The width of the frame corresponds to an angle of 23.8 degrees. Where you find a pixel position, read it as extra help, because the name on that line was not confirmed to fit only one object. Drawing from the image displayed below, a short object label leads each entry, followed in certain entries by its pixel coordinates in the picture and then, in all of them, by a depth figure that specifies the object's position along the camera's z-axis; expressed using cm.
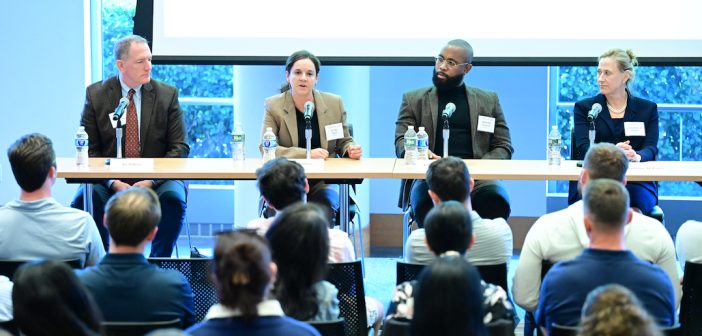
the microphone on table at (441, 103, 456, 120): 850
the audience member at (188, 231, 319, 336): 376
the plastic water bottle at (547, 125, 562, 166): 858
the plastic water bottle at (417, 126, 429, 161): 869
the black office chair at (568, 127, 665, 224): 828
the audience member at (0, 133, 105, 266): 566
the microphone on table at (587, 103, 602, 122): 860
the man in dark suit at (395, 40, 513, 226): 926
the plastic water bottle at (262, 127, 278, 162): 874
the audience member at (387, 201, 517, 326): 446
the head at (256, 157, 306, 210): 569
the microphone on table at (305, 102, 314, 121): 843
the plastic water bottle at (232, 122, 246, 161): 877
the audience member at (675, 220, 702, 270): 574
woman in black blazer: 892
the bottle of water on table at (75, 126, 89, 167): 840
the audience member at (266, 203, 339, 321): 438
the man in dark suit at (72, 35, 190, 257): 901
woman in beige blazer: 895
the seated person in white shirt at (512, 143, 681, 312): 535
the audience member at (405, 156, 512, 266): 568
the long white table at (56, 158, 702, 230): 792
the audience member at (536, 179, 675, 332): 452
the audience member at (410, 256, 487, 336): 374
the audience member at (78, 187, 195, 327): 454
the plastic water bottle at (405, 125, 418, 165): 856
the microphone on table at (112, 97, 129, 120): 823
